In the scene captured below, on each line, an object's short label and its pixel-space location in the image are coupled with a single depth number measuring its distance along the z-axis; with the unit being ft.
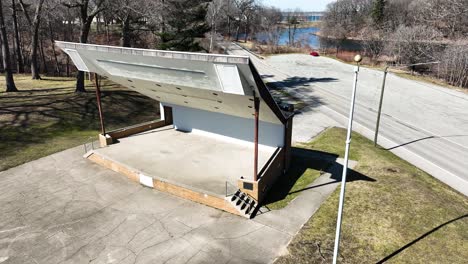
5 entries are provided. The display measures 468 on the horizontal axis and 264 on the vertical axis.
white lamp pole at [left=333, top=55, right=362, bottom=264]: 27.91
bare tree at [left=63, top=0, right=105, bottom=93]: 95.92
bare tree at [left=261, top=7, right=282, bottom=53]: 270.63
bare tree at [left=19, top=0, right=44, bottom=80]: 111.77
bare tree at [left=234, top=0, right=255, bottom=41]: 347.97
